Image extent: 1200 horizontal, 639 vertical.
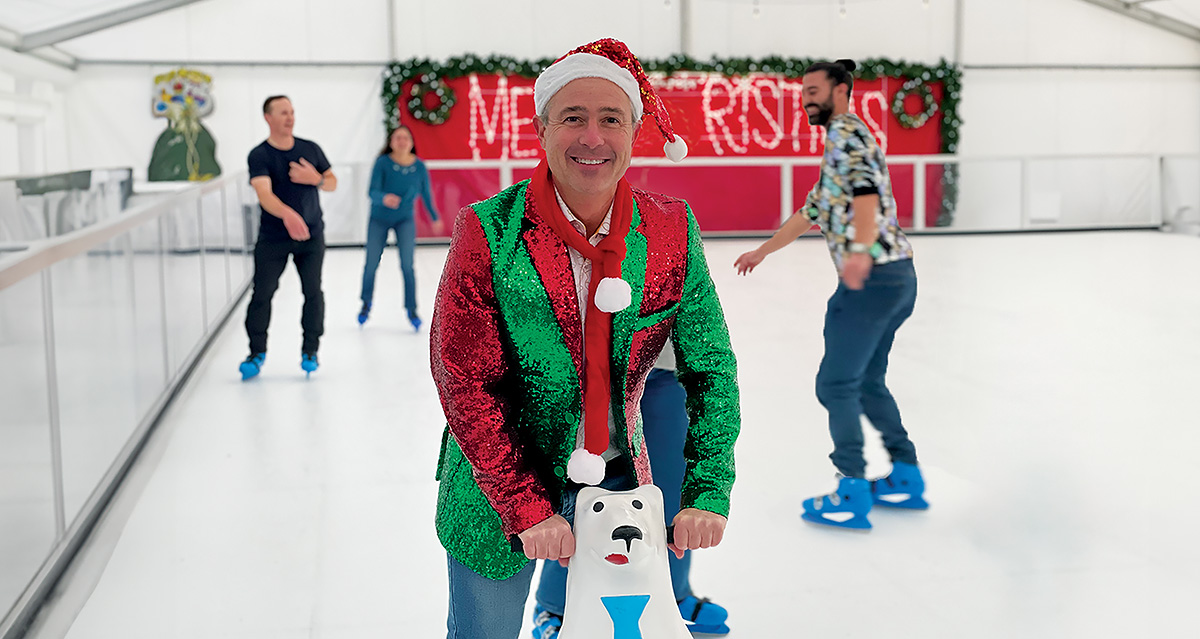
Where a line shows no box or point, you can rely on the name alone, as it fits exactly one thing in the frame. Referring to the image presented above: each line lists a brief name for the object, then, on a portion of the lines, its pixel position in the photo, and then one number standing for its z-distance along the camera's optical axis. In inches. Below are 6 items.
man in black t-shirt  204.4
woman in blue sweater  274.2
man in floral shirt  115.9
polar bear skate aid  51.0
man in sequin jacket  54.2
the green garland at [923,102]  594.5
